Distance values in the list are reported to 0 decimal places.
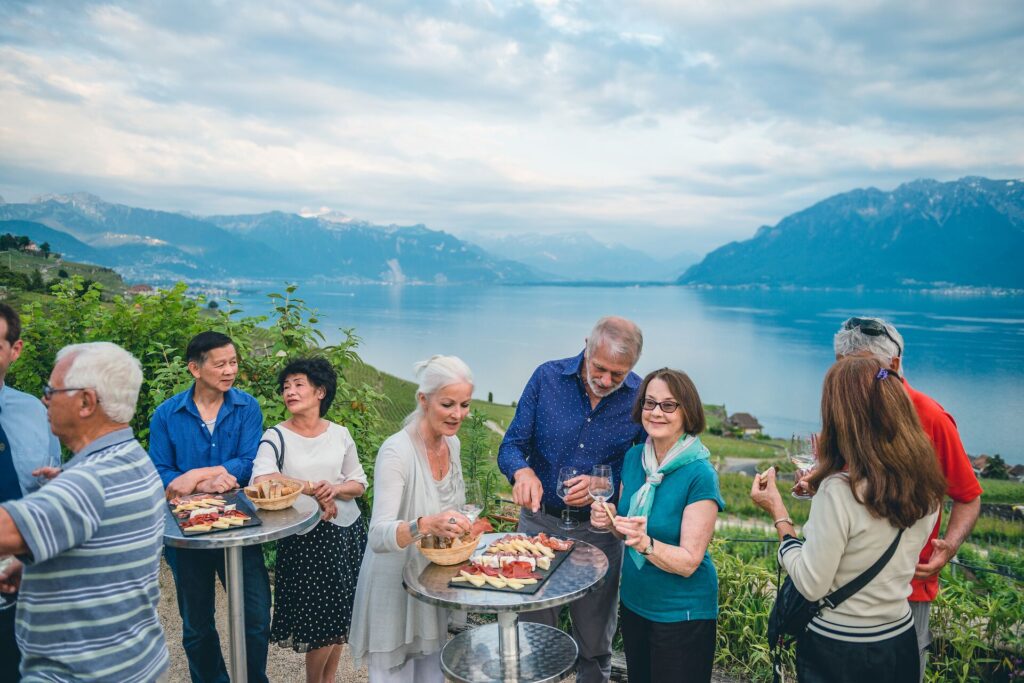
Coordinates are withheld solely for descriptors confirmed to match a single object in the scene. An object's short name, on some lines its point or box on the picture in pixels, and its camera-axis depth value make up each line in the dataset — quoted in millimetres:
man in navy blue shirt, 3781
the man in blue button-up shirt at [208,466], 3846
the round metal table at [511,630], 2785
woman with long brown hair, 2445
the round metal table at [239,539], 3119
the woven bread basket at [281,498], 3580
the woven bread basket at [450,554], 3074
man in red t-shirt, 3057
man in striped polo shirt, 2133
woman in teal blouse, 3068
